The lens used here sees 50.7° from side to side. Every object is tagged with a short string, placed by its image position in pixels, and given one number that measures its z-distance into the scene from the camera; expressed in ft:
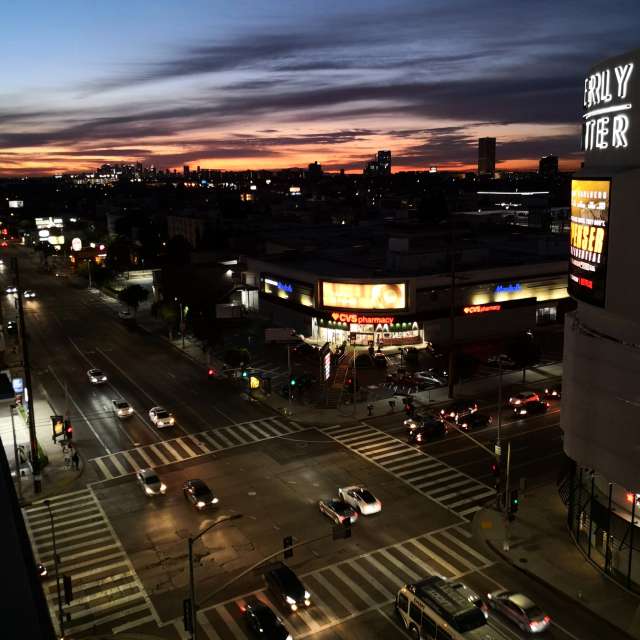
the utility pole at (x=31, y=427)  134.21
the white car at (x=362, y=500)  116.57
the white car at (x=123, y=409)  172.35
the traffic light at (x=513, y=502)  108.64
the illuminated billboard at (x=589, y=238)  96.73
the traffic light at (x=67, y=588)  88.31
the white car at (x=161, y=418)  164.25
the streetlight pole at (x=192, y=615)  71.97
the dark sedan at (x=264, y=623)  82.74
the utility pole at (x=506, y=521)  104.68
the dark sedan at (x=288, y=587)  91.04
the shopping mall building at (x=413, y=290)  227.81
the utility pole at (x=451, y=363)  181.92
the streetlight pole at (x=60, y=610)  87.56
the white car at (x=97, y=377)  202.08
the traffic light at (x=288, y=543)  80.98
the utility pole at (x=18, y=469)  130.31
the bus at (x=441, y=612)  80.79
